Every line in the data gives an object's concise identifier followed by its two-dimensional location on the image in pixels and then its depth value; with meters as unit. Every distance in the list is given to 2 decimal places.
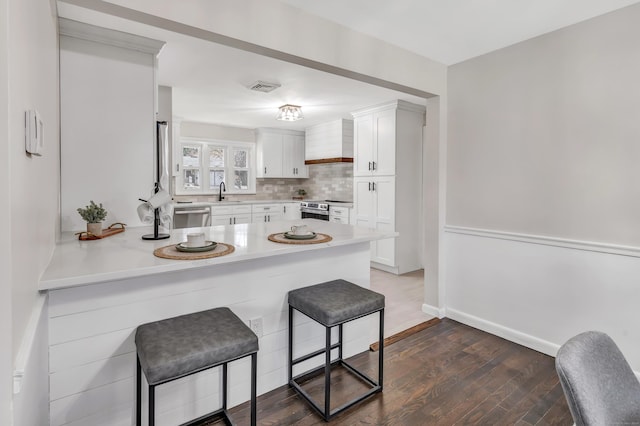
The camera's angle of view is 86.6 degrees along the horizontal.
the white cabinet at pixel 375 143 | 4.53
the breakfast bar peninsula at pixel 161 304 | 1.43
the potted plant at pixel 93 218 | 2.06
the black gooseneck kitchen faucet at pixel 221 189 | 5.98
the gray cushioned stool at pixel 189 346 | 1.28
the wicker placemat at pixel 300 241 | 2.01
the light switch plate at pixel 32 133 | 0.98
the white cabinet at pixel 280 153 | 6.13
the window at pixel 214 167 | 5.71
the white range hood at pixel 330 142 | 5.47
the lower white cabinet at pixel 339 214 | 5.25
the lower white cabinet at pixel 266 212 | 5.70
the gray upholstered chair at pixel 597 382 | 0.86
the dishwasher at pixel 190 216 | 4.71
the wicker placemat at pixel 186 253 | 1.57
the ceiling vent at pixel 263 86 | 3.46
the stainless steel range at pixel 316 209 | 5.50
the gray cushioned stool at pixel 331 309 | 1.79
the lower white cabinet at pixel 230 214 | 5.27
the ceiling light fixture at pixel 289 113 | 4.39
